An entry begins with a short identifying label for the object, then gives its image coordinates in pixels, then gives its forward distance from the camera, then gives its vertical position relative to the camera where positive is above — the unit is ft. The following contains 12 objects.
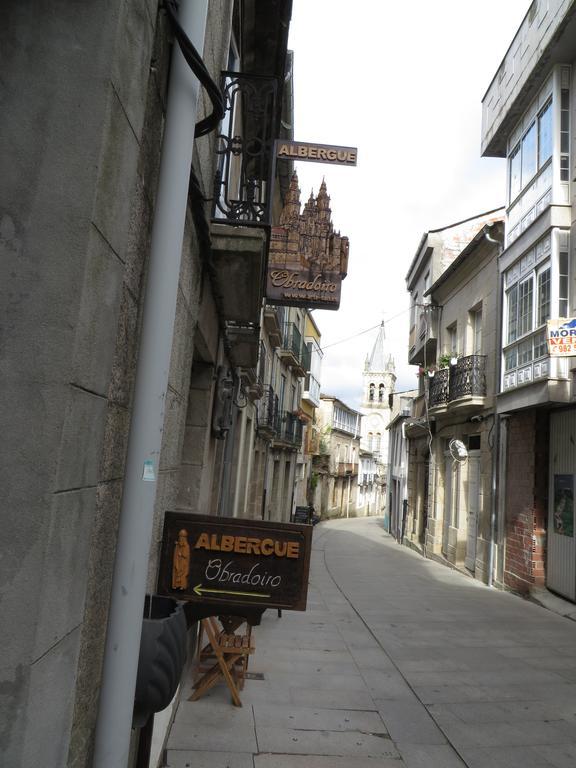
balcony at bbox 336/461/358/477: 161.81 +3.12
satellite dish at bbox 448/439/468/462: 51.33 +3.23
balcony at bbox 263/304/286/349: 54.60 +14.27
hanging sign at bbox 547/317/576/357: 32.48 +8.46
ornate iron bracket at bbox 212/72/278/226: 14.65 +8.06
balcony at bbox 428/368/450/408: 53.16 +8.88
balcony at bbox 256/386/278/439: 58.88 +6.24
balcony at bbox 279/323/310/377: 77.71 +17.07
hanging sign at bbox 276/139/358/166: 18.72 +10.09
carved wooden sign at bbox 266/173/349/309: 21.97 +7.70
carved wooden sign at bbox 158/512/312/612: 10.00 -1.55
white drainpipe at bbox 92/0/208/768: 6.84 +0.62
